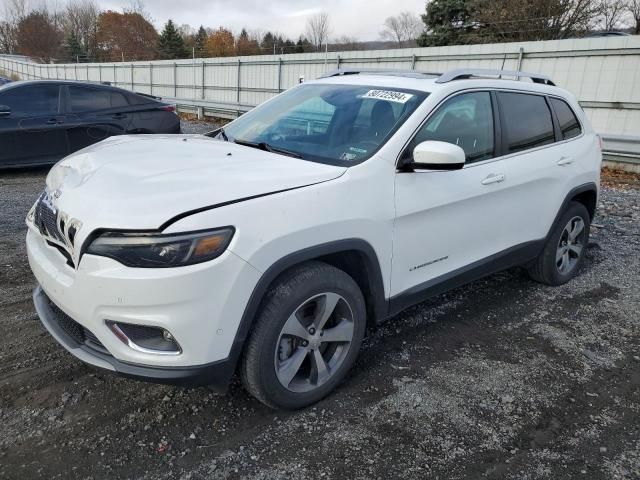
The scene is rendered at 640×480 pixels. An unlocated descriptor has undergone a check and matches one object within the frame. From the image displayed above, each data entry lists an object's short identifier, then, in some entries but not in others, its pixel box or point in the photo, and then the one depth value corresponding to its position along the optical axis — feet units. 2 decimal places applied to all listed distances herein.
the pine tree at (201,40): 156.25
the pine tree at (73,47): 202.28
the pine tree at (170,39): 181.46
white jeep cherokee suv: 7.28
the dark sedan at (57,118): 25.96
